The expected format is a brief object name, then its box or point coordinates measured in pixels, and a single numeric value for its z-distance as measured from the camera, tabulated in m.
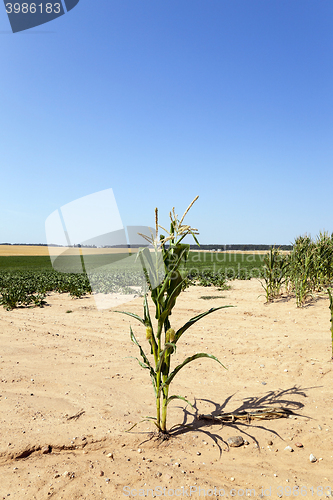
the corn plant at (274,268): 8.62
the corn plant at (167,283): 2.12
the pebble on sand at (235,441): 2.43
